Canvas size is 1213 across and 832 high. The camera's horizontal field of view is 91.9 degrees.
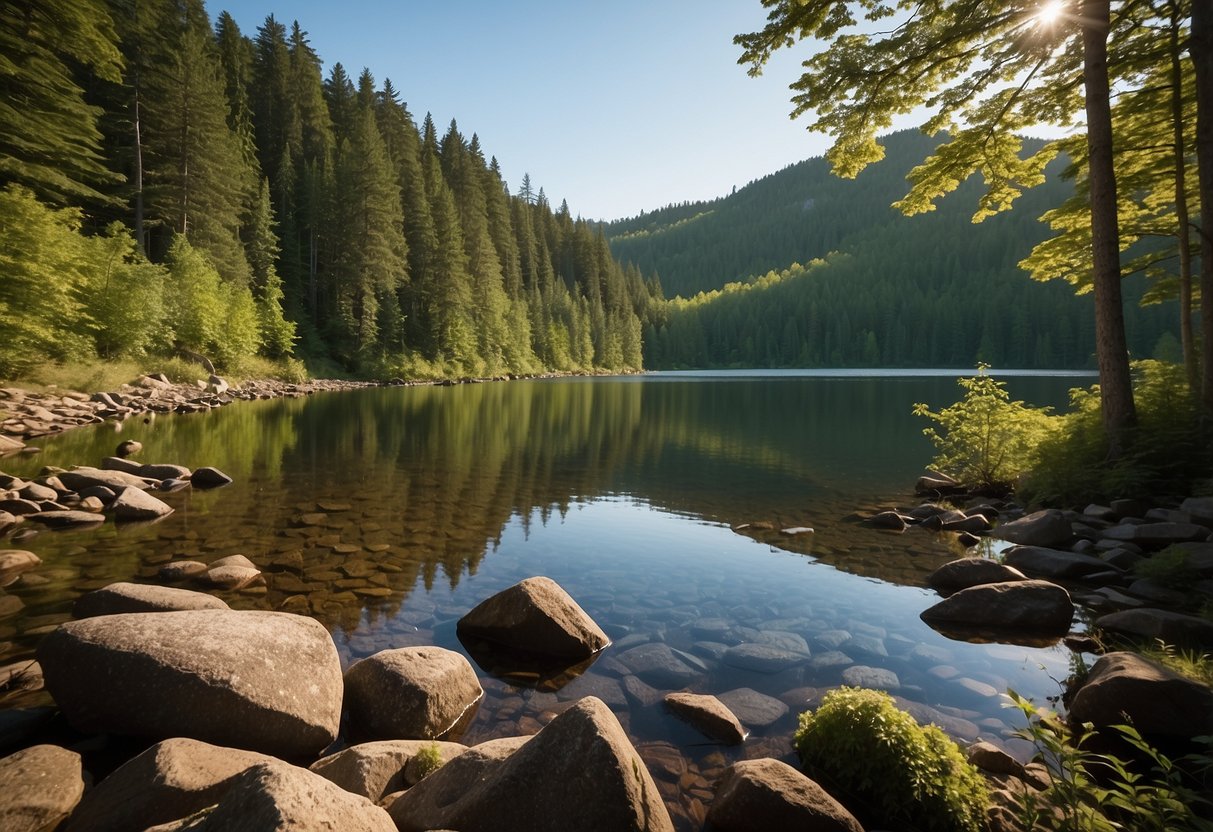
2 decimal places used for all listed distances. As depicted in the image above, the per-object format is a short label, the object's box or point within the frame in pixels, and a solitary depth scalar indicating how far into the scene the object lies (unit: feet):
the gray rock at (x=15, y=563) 23.98
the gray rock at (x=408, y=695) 15.44
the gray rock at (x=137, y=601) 18.25
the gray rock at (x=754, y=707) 16.22
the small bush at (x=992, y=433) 43.37
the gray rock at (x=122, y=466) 41.70
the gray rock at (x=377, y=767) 12.40
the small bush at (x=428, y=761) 13.24
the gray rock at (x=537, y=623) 20.03
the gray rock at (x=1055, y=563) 26.81
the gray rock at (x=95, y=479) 36.45
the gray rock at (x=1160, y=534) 26.48
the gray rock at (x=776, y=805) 11.39
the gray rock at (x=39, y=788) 10.85
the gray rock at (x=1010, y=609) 21.97
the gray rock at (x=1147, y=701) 14.07
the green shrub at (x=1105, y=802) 8.04
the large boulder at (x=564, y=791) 10.42
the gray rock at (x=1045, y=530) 30.63
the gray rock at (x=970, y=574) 25.22
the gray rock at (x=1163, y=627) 18.70
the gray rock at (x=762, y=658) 19.25
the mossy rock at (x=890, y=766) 11.63
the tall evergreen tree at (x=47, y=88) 81.56
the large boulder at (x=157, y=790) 10.43
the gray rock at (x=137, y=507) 32.86
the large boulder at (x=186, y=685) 13.69
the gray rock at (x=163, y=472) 41.22
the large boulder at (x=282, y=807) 8.02
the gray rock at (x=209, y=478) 41.81
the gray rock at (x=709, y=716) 15.34
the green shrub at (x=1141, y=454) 32.53
